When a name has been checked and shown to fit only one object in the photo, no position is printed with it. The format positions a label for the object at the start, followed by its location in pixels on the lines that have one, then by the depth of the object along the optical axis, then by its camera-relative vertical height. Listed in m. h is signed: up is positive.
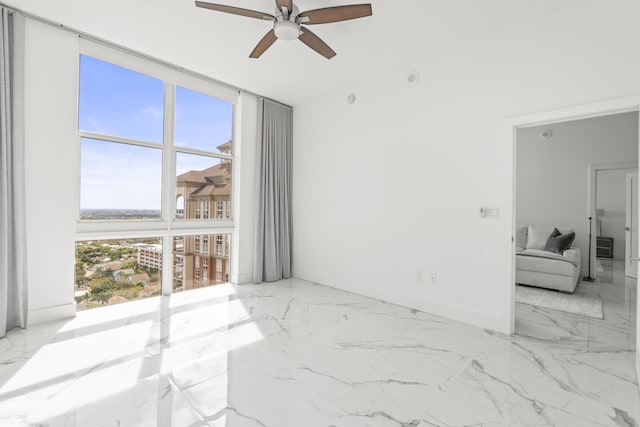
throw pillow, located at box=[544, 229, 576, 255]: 4.53 -0.42
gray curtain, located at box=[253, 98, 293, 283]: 4.44 +0.30
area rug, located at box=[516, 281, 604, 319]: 3.42 -1.06
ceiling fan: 2.14 +1.44
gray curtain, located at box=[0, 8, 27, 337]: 2.52 +0.29
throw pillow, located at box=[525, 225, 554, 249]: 4.82 -0.34
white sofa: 4.06 -0.71
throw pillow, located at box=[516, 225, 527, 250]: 5.06 -0.38
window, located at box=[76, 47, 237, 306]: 3.18 +0.58
